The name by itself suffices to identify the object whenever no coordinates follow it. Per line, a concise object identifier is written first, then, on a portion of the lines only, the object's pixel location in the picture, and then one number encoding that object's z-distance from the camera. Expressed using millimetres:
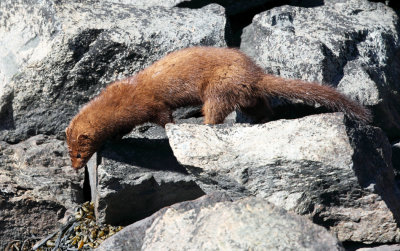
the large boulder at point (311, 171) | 9133
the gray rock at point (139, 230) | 8922
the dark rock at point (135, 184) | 11078
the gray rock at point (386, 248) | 9187
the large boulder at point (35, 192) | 11578
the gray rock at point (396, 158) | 12330
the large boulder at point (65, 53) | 12586
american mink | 11492
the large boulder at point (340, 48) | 12719
